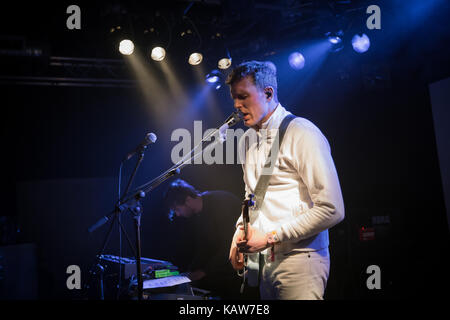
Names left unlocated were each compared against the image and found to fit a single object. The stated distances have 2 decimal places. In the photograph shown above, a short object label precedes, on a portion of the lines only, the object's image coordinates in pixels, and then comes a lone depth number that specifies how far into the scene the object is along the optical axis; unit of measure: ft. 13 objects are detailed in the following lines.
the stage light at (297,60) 12.85
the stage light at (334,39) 12.09
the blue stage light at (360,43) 12.19
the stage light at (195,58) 12.43
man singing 5.45
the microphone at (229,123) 7.00
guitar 6.04
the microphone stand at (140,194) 7.34
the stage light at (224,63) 12.68
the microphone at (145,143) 8.31
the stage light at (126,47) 11.46
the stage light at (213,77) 12.59
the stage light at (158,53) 11.84
